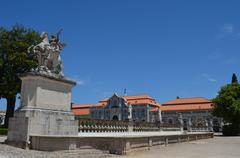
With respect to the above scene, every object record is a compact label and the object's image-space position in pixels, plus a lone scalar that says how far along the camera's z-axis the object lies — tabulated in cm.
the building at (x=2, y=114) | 9044
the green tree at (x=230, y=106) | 5600
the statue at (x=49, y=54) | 1638
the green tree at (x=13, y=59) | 3822
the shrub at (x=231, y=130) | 5515
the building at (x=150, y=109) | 10048
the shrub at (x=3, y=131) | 2956
